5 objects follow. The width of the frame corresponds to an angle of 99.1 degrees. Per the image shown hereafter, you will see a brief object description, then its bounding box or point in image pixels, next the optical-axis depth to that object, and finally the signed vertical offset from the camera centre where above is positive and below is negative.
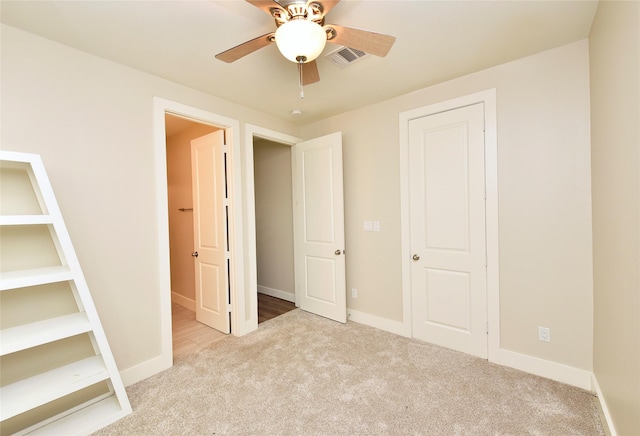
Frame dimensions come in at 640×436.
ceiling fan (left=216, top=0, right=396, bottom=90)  1.33 +0.94
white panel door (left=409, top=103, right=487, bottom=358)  2.42 -0.17
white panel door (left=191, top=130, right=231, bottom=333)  2.98 -0.16
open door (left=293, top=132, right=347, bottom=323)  3.20 -0.16
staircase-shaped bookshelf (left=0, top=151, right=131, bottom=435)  1.56 -0.63
